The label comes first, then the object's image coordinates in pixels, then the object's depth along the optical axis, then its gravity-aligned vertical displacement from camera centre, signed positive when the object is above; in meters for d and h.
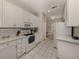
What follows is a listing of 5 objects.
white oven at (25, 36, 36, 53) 2.18 -0.90
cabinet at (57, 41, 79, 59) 1.27 -0.66
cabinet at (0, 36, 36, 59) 1.24 -0.68
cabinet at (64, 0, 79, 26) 1.41 +0.52
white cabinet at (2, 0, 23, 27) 1.50 +0.53
